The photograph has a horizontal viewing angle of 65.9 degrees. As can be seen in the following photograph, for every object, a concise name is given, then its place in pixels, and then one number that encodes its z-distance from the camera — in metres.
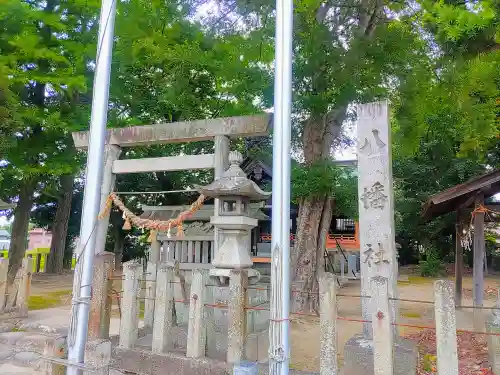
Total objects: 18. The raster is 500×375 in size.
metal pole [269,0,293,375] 3.14
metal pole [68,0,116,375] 3.21
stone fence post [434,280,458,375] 3.45
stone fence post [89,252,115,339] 5.38
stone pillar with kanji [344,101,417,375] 4.33
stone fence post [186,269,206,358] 4.84
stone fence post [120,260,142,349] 5.23
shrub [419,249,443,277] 19.58
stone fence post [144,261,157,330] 6.62
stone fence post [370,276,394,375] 3.65
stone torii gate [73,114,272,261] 6.18
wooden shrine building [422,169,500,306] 7.81
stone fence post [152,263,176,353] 5.00
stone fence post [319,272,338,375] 3.87
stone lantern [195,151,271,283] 5.54
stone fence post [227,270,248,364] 4.63
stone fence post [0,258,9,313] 8.14
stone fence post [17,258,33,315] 8.63
